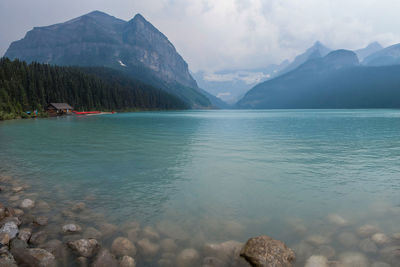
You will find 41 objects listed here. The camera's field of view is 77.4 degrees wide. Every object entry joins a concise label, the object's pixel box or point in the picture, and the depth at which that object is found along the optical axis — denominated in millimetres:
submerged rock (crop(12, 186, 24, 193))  12841
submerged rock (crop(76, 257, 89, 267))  6801
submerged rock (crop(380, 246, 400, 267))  7018
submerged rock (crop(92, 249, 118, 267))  6659
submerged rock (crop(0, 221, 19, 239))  7562
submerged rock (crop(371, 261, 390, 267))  6889
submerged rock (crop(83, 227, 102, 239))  8305
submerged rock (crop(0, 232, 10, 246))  7184
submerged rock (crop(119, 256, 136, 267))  6723
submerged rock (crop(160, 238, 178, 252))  7688
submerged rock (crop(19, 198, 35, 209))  10561
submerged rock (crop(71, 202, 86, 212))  10472
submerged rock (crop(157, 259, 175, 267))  6902
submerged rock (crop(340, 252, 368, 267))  6945
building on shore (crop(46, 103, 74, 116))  116588
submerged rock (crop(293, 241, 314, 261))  7384
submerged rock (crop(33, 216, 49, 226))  8969
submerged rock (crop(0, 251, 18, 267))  6094
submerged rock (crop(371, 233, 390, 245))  8048
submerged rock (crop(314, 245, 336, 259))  7367
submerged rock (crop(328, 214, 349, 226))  9525
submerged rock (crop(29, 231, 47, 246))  7742
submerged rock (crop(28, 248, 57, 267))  6578
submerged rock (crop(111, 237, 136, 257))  7328
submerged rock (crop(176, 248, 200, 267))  7000
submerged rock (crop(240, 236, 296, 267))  6742
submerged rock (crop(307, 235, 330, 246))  8048
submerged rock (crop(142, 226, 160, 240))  8373
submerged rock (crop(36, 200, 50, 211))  10498
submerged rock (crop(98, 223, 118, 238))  8523
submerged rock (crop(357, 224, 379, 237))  8617
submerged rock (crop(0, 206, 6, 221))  8876
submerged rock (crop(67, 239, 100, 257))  7161
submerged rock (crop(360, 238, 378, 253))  7605
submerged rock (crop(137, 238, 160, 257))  7426
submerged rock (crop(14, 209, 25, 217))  9531
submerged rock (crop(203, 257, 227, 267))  6934
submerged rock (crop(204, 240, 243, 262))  7309
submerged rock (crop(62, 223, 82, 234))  8479
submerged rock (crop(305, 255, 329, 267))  6884
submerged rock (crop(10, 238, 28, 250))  7009
